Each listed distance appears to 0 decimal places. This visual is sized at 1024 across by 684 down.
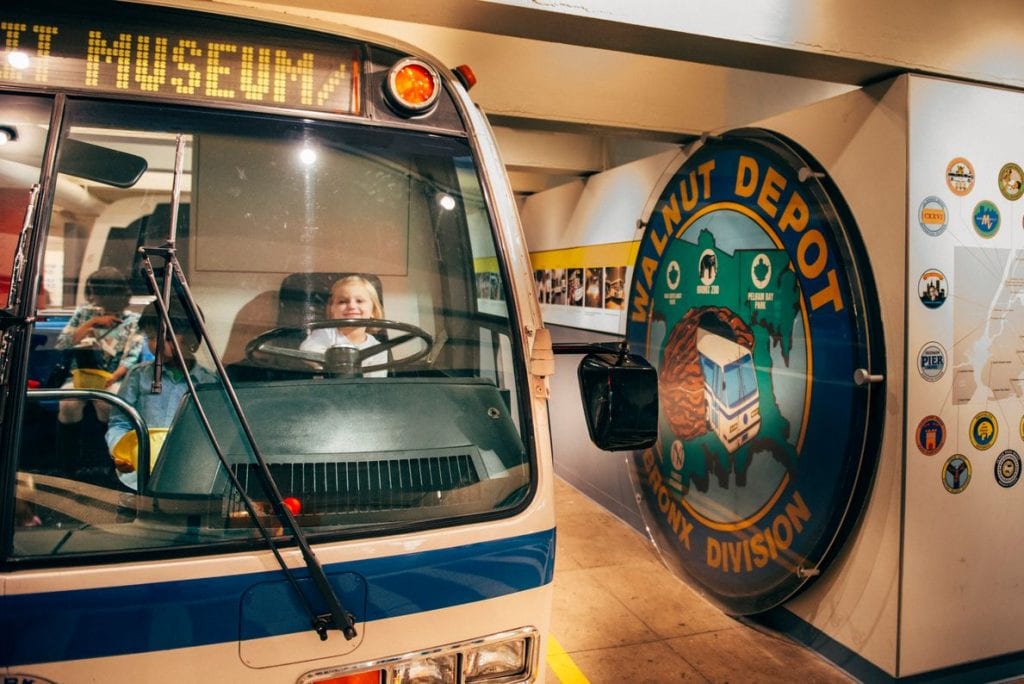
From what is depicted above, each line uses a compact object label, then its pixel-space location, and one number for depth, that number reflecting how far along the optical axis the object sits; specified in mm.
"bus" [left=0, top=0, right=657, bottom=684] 1402
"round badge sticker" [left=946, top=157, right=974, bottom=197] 3146
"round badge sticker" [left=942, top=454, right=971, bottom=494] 3180
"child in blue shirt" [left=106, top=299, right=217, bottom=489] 1529
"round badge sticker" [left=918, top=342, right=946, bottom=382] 3113
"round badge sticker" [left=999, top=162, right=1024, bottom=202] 3258
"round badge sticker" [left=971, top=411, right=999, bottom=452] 3246
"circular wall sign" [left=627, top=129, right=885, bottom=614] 3279
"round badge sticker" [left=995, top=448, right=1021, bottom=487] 3301
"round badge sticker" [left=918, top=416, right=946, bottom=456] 3122
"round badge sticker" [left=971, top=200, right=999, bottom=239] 3217
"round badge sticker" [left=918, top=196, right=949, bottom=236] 3090
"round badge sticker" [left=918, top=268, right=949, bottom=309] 3100
